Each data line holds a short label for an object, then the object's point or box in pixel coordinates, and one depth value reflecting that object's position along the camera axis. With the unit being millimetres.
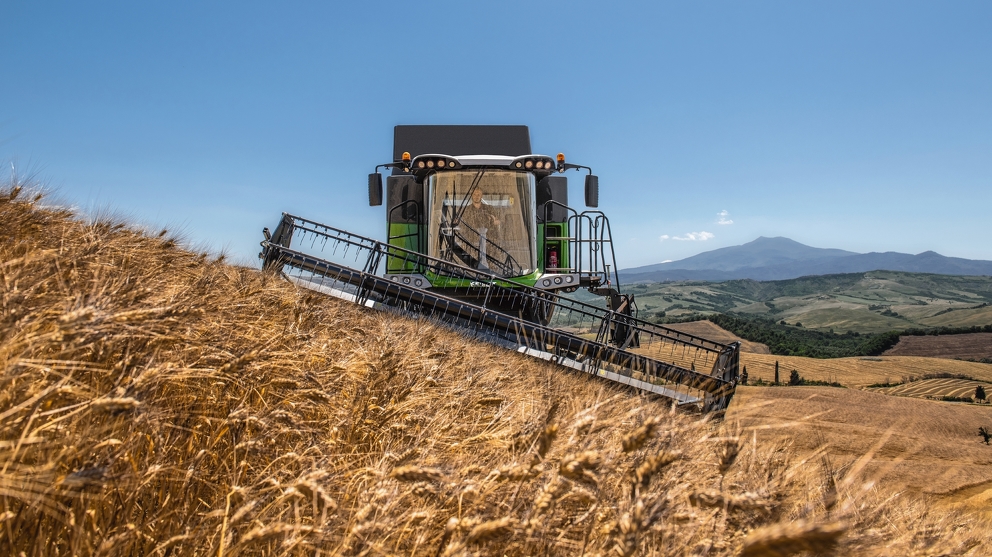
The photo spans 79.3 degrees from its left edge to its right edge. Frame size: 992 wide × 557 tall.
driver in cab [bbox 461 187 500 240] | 7965
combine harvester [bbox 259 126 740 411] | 6086
